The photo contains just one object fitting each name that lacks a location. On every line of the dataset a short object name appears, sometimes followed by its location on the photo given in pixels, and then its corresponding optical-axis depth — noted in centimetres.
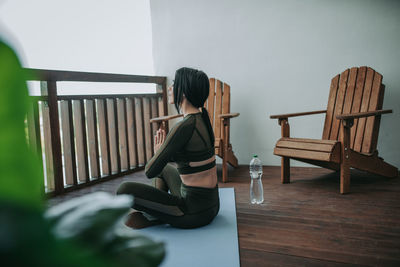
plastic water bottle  265
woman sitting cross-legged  199
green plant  21
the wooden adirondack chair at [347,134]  269
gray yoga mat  167
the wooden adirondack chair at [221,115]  339
